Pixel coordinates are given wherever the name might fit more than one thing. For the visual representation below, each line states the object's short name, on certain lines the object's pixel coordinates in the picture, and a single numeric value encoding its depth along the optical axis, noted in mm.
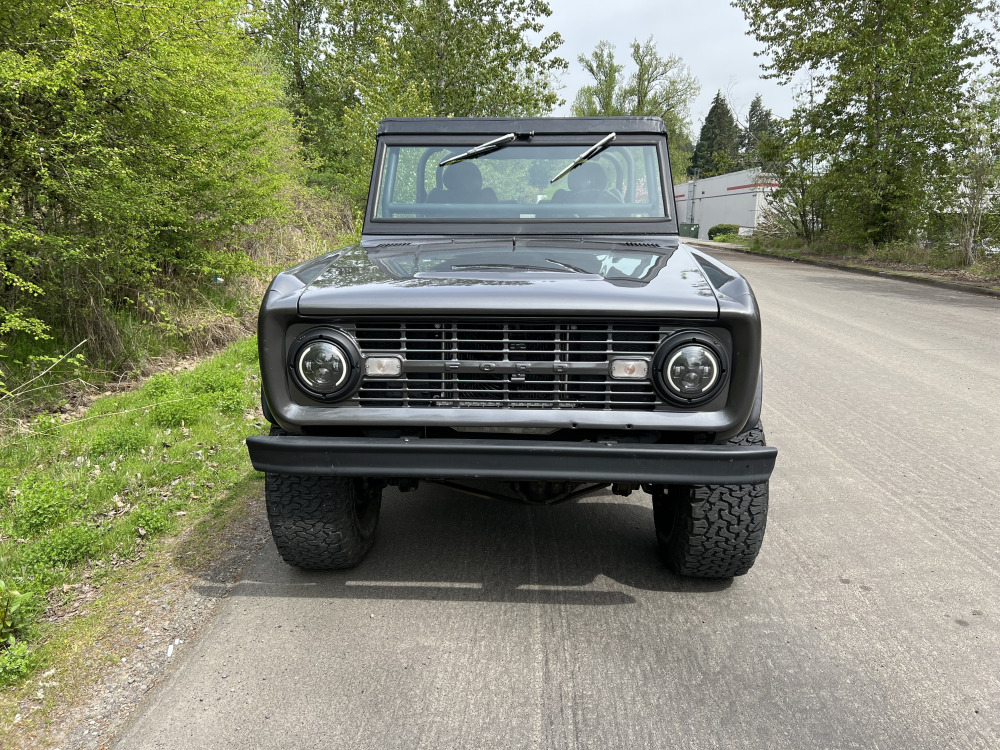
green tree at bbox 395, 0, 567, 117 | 19812
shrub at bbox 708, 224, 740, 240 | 39897
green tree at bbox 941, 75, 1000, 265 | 15234
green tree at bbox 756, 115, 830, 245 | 22922
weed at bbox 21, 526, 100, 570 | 3217
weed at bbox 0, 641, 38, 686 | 2443
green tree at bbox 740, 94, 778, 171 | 72750
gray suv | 2477
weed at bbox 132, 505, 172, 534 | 3606
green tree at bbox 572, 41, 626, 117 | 49219
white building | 38844
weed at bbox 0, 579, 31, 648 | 2654
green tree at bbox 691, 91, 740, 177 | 72062
